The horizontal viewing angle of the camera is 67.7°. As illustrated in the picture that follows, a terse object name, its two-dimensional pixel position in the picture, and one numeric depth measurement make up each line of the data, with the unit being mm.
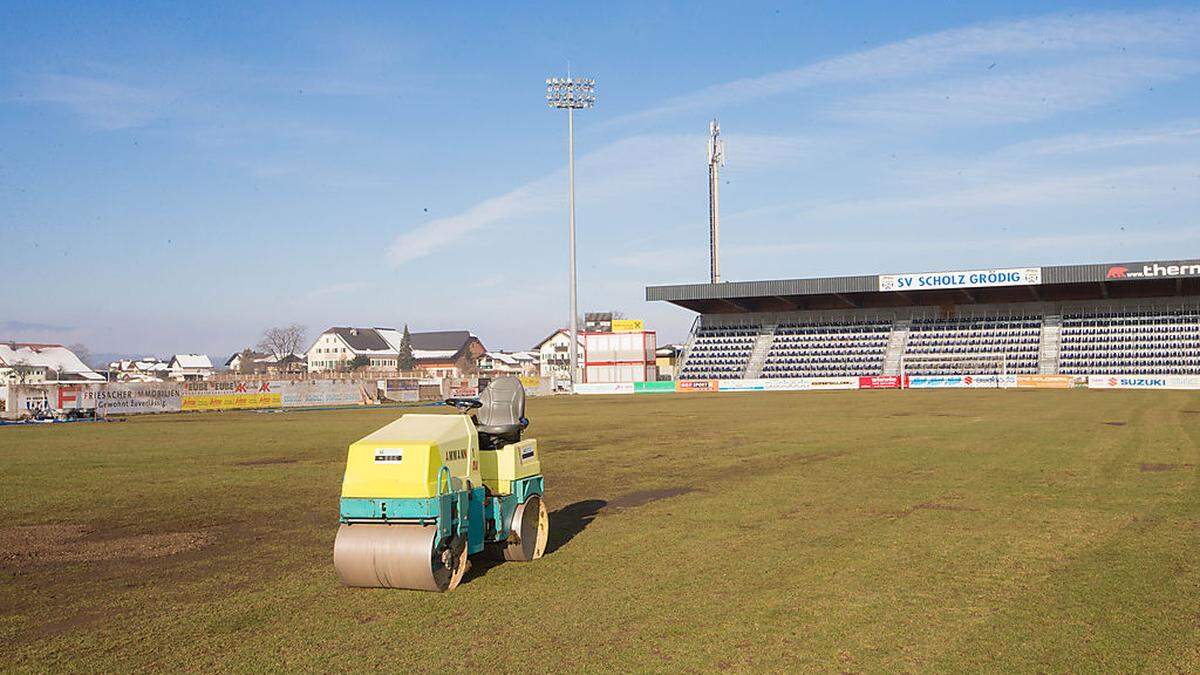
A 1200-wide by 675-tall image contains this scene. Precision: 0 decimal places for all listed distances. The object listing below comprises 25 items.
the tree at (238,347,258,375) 161500
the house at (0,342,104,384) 117362
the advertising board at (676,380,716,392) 77375
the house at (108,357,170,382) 141375
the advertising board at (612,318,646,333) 87500
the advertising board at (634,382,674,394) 77938
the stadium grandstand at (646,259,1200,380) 68688
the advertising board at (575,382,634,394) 79869
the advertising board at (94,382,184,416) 46219
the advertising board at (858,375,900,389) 71162
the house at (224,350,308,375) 149875
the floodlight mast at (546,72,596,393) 74062
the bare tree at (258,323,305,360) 152000
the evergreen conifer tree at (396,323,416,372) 150750
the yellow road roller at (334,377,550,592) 7629
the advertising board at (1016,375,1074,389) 65550
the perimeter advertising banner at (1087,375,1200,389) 61938
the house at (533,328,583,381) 159125
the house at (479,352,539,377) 154750
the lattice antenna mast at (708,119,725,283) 88938
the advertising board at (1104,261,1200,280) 65188
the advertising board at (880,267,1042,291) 69781
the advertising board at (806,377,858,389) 73250
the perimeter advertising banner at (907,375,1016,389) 67500
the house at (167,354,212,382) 161875
